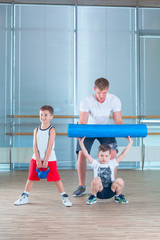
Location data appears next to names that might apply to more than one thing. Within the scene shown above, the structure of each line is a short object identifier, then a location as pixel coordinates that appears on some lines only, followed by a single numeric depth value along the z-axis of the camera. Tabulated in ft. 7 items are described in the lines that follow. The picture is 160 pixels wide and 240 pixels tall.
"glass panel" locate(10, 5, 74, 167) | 17.21
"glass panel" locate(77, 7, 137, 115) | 17.43
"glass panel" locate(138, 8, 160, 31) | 17.70
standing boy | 9.11
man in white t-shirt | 10.07
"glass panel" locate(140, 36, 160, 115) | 17.51
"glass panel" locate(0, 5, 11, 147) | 17.02
